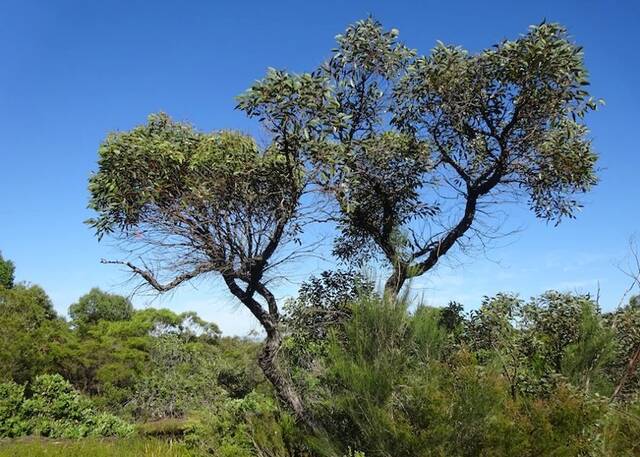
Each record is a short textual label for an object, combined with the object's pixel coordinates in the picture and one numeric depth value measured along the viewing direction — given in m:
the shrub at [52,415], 10.20
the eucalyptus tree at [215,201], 6.73
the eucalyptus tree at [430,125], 6.24
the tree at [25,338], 13.53
